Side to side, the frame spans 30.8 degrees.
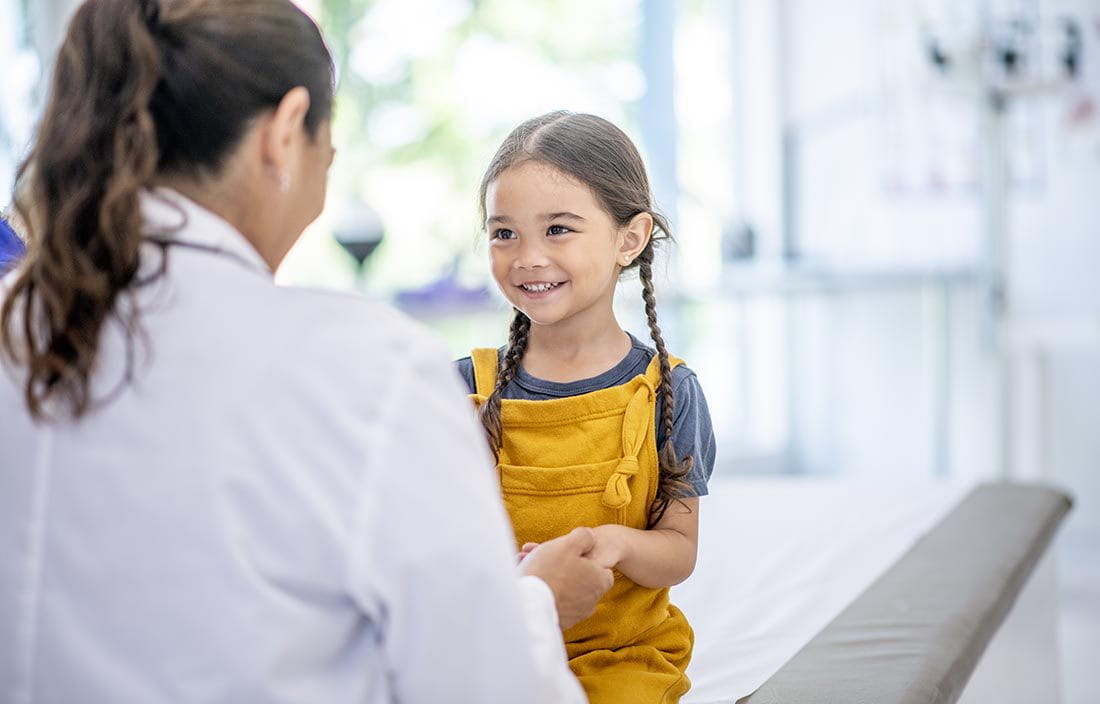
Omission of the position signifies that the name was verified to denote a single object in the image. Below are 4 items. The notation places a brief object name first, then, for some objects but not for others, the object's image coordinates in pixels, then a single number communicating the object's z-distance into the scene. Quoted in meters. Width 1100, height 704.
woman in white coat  1.32
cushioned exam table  1.88
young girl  1.73
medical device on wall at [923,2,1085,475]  4.11
